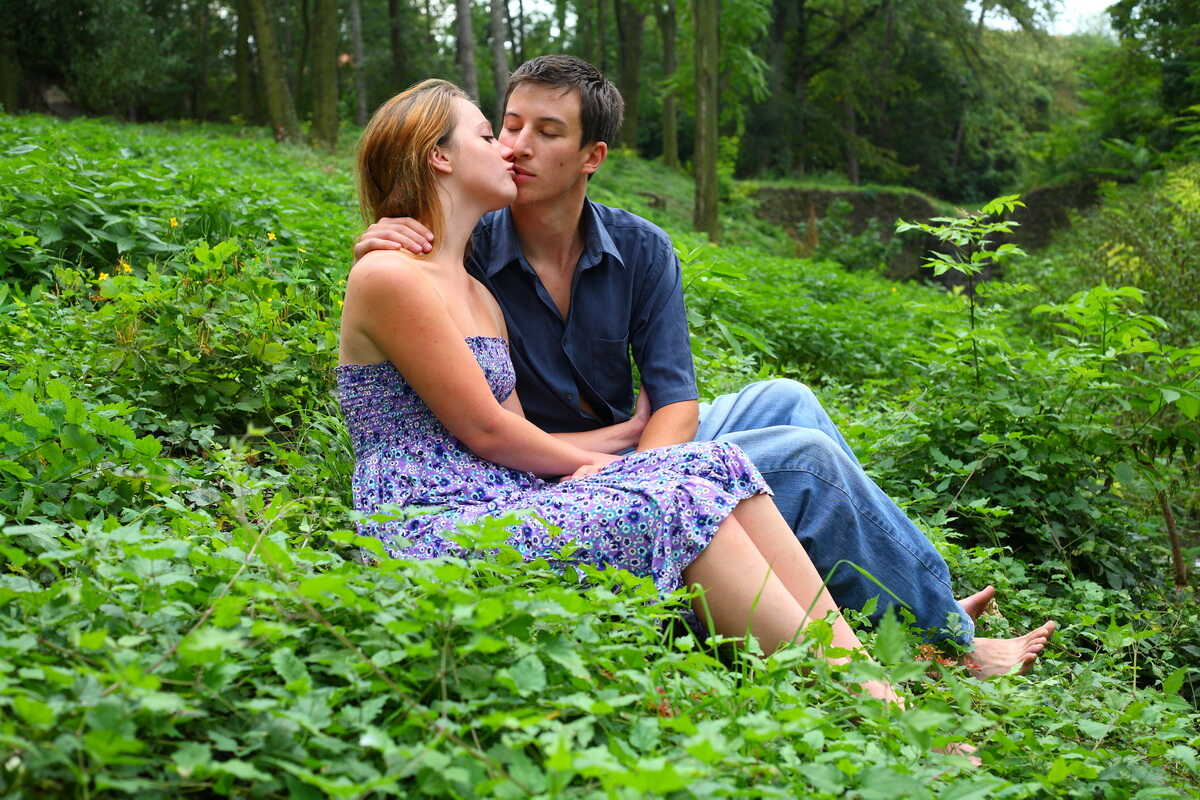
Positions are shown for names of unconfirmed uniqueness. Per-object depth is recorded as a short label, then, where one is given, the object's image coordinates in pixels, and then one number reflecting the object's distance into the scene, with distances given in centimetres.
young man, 342
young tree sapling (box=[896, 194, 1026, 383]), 439
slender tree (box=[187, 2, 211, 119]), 2788
